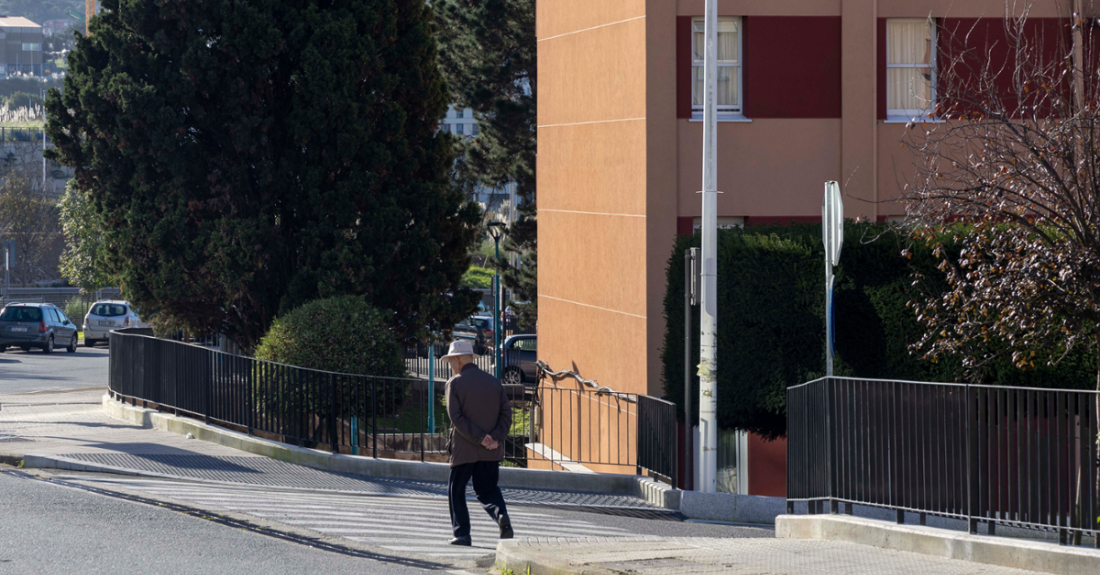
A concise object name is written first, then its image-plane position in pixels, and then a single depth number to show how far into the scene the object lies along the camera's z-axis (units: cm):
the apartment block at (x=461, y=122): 15112
